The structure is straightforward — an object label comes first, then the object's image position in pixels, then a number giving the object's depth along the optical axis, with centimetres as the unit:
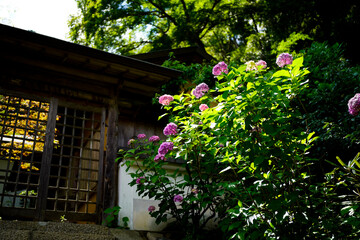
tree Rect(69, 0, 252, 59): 1723
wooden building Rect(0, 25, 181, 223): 563
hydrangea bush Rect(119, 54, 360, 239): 350
